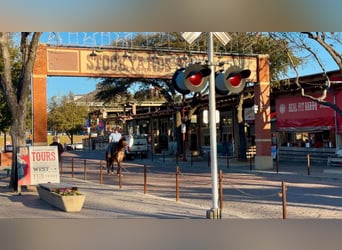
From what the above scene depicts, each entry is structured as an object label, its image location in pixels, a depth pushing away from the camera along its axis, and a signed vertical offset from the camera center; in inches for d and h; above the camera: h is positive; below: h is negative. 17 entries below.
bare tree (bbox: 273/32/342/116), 842.8 +157.8
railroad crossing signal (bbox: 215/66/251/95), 420.8 +51.4
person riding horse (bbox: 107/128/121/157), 945.5 +5.3
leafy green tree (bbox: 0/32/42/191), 653.9 +65.5
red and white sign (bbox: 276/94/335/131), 1200.8 +62.8
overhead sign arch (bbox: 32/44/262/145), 808.3 +137.4
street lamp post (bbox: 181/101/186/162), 1367.0 +37.2
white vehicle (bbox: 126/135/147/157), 1597.2 -8.4
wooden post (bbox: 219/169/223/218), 450.9 -39.6
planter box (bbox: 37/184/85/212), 456.8 -52.9
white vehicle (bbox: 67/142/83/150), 2687.5 -14.6
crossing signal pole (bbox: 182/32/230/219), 410.9 +18.2
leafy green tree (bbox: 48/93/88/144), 3068.4 +175.5
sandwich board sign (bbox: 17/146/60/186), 606.2 -26.2
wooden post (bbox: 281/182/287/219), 412.1 -44.7
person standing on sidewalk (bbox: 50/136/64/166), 797.9 -0.3
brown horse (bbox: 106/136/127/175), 919.7 -15.3
